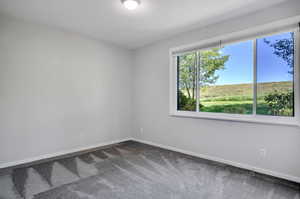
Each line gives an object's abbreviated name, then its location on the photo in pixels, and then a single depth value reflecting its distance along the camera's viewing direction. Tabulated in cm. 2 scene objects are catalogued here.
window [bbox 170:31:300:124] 238
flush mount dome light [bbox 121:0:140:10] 222
